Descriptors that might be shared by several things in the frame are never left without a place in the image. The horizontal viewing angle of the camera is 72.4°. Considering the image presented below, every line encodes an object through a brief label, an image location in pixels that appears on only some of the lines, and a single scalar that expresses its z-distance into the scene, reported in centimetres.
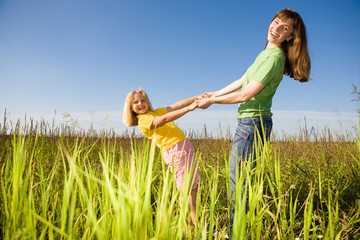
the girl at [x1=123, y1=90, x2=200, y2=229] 232
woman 193
